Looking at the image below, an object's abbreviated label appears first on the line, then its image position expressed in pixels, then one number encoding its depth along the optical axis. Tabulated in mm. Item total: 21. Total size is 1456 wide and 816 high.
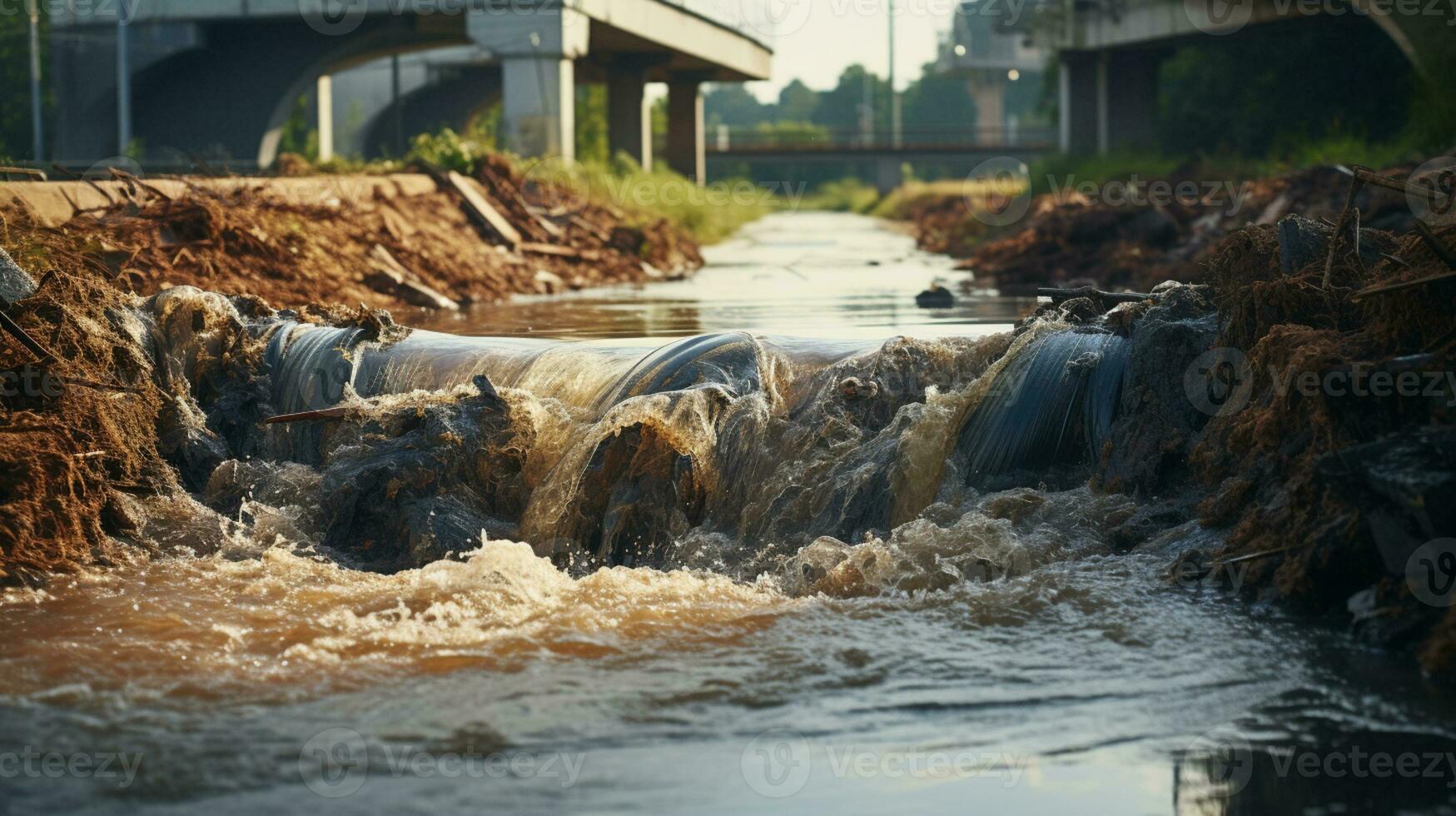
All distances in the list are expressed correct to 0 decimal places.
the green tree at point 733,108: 177000
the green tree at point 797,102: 160250
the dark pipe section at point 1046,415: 7871
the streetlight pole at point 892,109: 72812
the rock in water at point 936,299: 15250
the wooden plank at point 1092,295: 8781
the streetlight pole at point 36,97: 27000
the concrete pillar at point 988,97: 90438
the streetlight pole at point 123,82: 28312
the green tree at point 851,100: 143000
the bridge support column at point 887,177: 70250
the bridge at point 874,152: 60844
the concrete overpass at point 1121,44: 29328
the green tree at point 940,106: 141000
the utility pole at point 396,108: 33688
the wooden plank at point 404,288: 16016
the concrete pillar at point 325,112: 31578
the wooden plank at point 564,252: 20453
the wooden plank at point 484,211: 20375
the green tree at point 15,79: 31797
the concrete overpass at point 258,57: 26969
